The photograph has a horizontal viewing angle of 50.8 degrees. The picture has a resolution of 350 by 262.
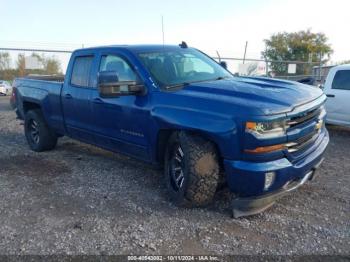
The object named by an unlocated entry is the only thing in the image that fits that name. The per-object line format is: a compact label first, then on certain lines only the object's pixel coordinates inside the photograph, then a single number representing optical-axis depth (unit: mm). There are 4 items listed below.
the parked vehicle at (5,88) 21317
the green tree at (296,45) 35844
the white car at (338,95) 7824
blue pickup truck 3451
